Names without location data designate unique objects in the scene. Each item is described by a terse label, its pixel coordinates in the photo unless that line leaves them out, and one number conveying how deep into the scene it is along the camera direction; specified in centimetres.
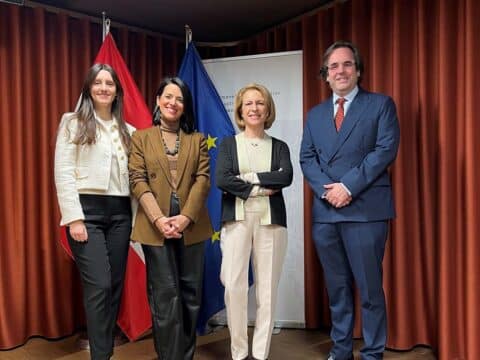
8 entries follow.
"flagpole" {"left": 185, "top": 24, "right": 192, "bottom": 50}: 315
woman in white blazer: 213
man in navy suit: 227
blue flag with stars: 307
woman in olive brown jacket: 221
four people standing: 217
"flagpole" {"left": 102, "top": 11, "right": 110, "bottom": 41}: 296
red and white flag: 293
